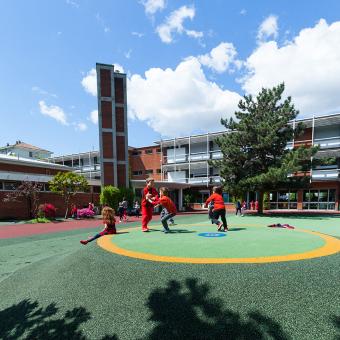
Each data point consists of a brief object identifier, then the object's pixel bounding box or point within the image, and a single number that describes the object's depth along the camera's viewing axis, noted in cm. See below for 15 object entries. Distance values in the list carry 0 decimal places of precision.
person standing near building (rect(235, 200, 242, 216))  2355
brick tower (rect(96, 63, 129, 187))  3155
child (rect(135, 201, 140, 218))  2505
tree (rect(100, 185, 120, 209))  2691
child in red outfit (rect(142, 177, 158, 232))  922
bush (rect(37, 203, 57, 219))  2223
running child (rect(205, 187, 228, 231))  877
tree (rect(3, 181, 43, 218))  2238
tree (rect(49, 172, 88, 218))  2408
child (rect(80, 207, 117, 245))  870
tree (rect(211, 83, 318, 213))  2216
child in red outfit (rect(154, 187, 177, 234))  859
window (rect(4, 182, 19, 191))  2350
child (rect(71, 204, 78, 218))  2433
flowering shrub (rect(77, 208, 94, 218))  2438
